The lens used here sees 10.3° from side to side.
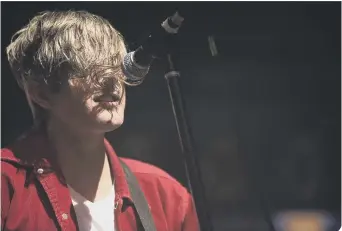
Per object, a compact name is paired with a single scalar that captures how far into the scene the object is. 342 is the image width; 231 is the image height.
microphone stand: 3.22
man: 3.33
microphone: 3.17
